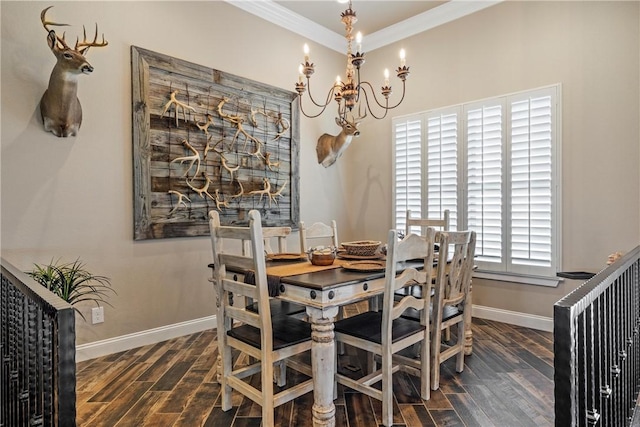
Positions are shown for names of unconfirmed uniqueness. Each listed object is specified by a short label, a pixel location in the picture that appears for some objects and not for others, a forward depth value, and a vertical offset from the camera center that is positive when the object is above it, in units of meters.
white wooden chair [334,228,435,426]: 2.01 -0.69
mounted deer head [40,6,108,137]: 2.54 +0.86
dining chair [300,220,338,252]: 3.28 -0.20
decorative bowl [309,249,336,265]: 2.41 -0.30
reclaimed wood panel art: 3.22 +0.60
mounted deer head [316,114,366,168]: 4.56 +0.78
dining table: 1.90 -0.47
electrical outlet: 2.95 -0.81
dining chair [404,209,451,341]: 3.45 -0.13
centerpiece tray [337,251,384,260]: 2.67 -0.33
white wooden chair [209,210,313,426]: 1.90 -0.68
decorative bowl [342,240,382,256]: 2.73 -0.28
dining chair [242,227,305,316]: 2.57 -0.33
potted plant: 2.51 -0.49
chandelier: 2.61 +0.99
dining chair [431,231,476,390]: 2.40 -0.57
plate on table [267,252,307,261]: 2.73 -0.34
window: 3.52 +0.35
